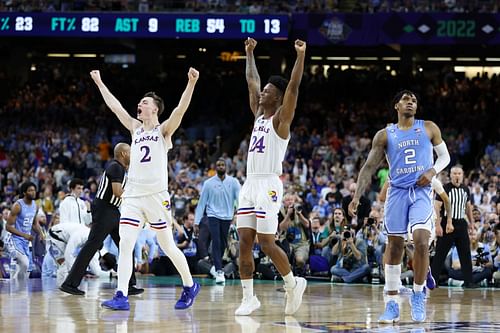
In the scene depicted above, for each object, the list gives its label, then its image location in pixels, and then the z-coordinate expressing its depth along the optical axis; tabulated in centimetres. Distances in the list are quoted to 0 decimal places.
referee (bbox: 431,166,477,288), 1628
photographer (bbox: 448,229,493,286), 1748
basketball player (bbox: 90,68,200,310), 1145
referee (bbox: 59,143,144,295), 1332
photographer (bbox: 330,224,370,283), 1778
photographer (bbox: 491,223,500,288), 1759
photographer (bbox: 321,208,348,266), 1831
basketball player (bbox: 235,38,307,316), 1087
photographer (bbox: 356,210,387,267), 1800
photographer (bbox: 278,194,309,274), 1858
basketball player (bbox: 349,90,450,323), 1058
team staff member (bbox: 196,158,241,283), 1758
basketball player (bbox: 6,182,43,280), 1827
